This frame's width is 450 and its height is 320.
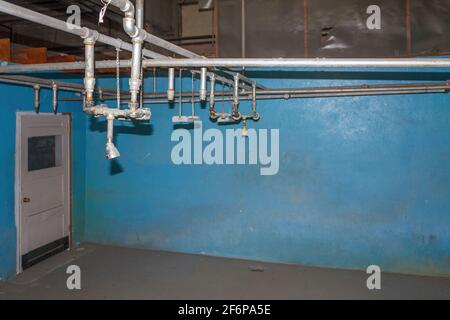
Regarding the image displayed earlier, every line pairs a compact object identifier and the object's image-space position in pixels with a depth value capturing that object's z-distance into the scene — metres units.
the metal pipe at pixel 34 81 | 3.13
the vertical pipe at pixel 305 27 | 4.32
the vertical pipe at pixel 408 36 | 4.07
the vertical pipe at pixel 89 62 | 2.00
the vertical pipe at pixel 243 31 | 4.49
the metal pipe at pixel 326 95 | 3.76
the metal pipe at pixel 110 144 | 2.02
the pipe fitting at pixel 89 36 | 1.97
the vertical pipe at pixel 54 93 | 3.27
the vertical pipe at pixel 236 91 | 3.06
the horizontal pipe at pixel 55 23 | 1.60
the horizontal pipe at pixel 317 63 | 1.81
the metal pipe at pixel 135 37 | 1.76
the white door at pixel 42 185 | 4.11
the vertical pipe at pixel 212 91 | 3.02
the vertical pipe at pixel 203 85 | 2.64
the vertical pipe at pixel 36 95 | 3.42
